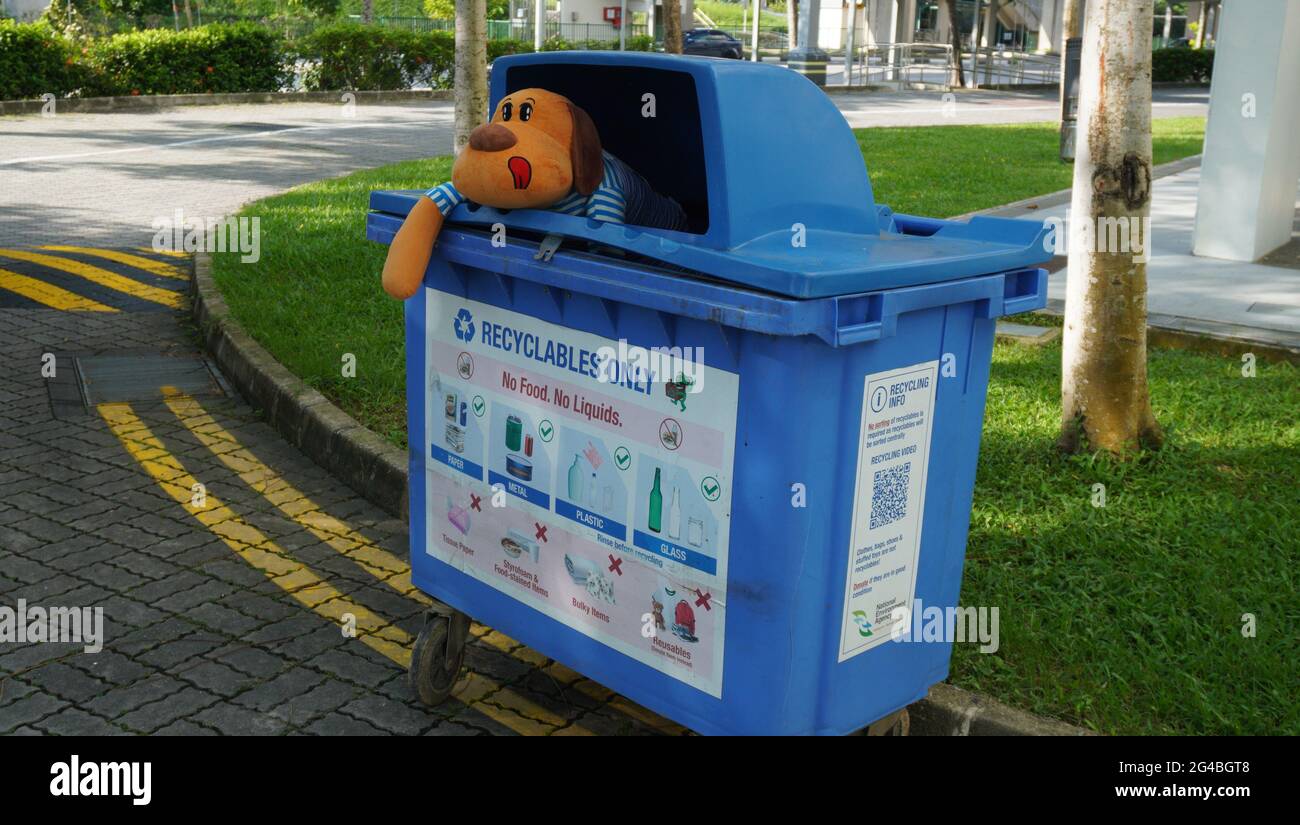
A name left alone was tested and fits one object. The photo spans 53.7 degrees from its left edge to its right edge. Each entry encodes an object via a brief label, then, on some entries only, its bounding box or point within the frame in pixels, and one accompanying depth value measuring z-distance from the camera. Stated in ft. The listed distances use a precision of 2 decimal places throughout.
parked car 126.72
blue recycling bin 9.32
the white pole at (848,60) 114.11
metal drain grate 21.66
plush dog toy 10.73
